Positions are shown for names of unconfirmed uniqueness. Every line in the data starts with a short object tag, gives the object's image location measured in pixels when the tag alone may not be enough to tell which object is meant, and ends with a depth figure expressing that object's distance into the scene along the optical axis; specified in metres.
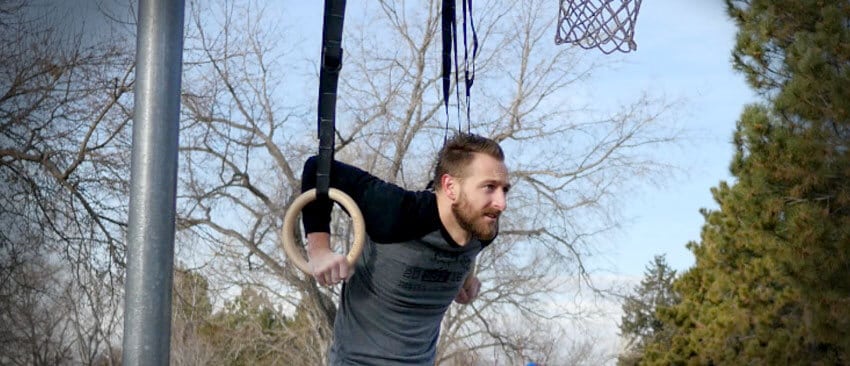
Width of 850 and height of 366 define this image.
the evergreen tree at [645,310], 17.34
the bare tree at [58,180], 7.69
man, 2.92
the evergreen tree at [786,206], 9.12
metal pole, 2.91
